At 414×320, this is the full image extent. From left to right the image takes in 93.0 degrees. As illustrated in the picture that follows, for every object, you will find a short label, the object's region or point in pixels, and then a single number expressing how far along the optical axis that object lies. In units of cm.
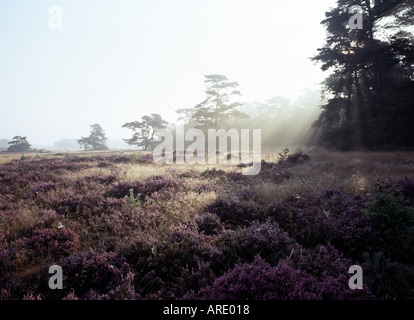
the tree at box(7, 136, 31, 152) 5132
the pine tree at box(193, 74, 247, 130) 3534
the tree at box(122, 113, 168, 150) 4698
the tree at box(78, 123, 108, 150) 6208
